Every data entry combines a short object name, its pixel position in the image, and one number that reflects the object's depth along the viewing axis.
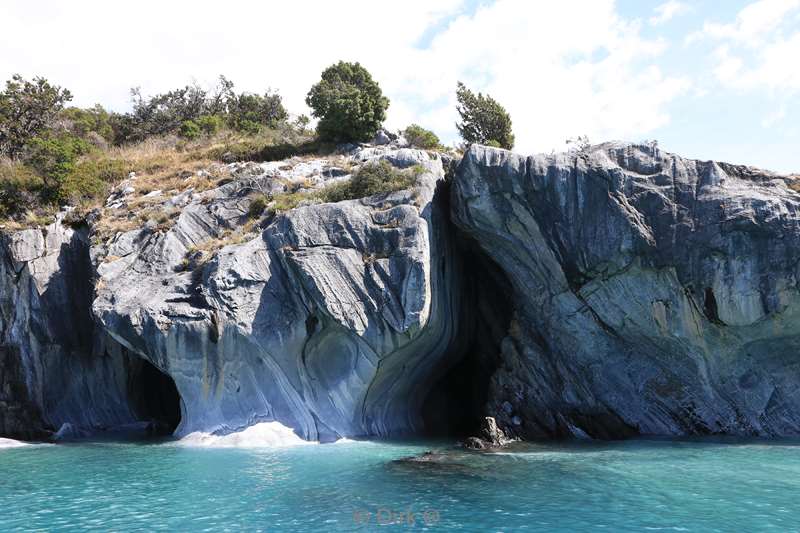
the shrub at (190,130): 41.97
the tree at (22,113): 37.25
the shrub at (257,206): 26.58
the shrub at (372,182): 24.72
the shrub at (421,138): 34.12
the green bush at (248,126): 42.27
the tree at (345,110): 33.91
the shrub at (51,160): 30.39
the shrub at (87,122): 46.21
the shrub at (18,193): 29.78
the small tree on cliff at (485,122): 38.47
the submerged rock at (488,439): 20.12
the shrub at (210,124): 43.34
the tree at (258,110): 47.81
